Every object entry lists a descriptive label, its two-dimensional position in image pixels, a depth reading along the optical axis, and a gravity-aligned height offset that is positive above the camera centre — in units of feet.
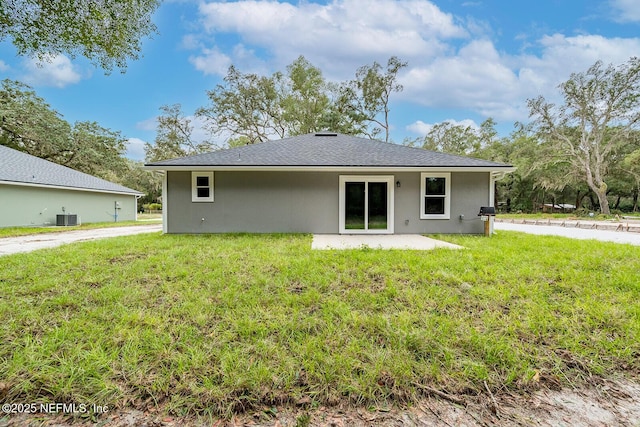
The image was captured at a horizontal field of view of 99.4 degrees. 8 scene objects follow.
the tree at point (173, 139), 71.33 +18.28
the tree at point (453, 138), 86.48 +22.44
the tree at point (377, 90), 68.39 +30.27
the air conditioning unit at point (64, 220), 43.70 -2.31
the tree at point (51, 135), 55.93 +15.72
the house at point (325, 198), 27.89 +0.96
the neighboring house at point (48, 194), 38.40 +1.96
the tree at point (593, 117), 59.21 +21.77
